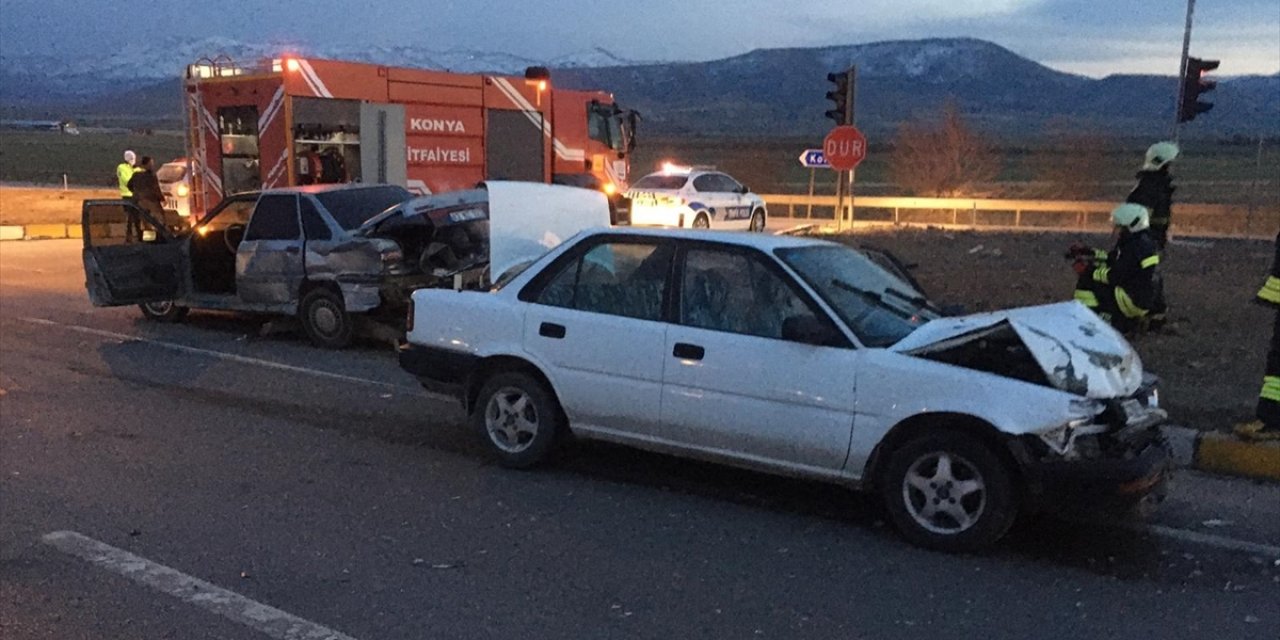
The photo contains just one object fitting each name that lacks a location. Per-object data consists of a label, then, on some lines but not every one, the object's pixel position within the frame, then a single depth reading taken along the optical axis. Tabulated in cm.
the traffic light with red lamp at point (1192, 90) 1323
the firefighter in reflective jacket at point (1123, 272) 857
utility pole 1320
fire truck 1457
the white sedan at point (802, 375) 493
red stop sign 1881
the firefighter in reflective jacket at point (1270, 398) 657
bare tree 3678
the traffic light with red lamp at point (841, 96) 1833
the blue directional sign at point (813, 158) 2351
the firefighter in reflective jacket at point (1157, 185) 929
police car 2286
